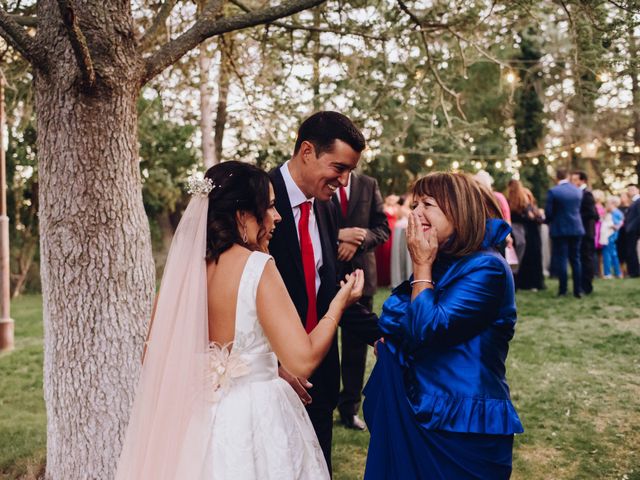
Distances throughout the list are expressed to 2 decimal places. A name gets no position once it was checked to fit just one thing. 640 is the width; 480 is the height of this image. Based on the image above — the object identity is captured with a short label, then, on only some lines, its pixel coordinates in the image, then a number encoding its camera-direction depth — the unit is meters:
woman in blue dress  2.46
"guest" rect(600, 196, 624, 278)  14.54
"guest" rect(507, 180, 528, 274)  11.28
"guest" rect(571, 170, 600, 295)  11.41
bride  2.53
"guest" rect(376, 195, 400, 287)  13.66
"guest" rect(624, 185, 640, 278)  11.98
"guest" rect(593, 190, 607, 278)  14.65
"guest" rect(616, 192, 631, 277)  15.03
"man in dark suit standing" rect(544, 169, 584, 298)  10.97
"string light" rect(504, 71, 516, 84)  6.15
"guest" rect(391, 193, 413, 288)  13.27
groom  3.25
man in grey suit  5.34
